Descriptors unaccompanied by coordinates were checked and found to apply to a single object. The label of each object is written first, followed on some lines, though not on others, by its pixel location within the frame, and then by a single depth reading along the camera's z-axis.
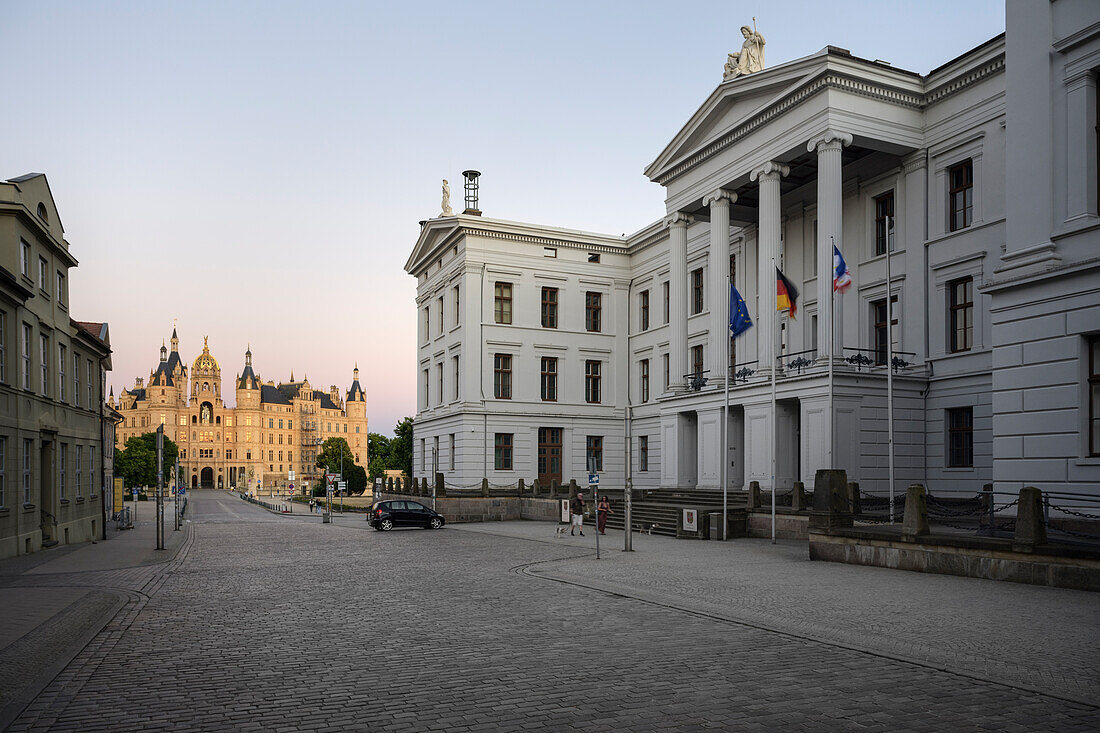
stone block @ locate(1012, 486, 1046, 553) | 16.06
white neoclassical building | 19.64
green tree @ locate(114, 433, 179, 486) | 133.25
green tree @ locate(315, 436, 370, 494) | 133.25
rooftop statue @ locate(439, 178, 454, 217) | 59.37
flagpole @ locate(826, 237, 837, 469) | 30.45
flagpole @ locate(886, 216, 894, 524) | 27.02
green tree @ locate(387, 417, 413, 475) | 110.59
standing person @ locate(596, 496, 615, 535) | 30.77
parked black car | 40.12
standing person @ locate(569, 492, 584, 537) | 32.84
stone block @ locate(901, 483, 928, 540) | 18.70
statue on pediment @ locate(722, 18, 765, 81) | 38.62
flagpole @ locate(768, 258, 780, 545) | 30.49
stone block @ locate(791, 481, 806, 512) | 28.03
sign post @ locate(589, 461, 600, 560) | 25.42
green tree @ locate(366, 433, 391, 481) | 174.40
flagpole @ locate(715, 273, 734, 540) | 29.08
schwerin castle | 163.45
